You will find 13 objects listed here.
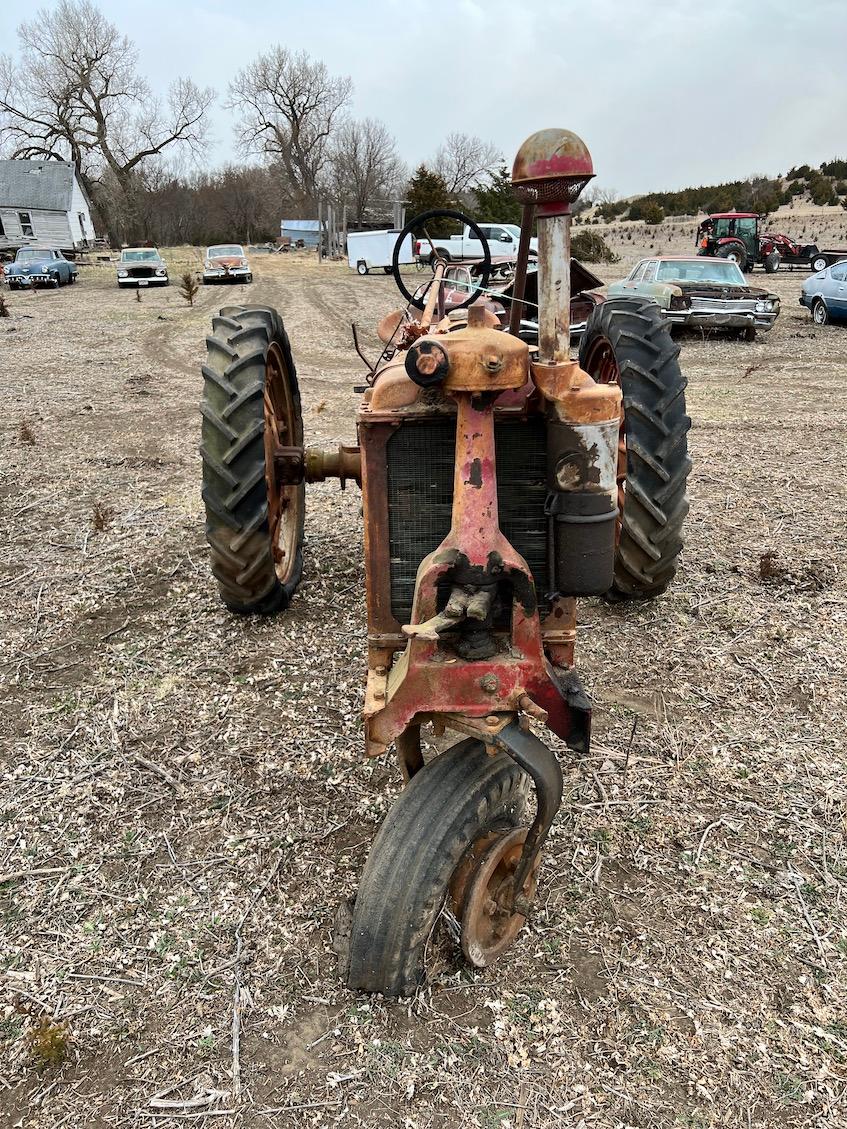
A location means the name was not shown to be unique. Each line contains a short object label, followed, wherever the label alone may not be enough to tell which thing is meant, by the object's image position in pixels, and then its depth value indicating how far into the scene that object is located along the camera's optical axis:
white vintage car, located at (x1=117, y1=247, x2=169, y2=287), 24.73
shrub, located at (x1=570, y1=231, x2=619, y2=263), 29.61
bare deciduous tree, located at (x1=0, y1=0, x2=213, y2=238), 48.78
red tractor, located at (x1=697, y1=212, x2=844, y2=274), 25.02
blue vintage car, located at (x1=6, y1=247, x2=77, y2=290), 24.48
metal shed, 48.41
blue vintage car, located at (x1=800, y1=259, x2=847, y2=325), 14.67
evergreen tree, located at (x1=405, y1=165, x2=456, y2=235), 35.78
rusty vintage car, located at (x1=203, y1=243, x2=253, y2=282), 25.55
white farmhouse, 42.59
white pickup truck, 23.73
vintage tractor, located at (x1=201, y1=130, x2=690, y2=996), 2.02
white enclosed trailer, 29.86
